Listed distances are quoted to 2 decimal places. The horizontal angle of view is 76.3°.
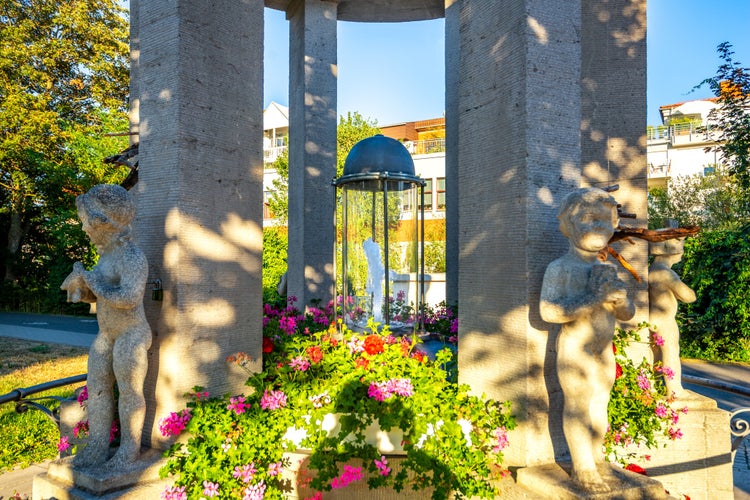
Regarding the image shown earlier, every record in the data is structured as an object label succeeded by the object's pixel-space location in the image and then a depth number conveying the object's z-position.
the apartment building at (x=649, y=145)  22.38
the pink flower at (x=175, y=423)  3.00
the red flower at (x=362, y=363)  3.43
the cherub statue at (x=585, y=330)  2.57
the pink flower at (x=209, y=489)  2.71
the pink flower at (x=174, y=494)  2.73
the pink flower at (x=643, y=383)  3.42
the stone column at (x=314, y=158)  7.79
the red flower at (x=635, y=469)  3.06
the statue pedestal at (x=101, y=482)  2.77
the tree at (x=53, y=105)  19.06
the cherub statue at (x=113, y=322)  2.85
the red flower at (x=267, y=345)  3.96
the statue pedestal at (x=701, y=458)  3.71
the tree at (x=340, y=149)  21.62
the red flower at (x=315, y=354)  3.53
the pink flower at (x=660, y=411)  3.37
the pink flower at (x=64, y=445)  3.41
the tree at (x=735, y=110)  9.83
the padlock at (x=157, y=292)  3.24
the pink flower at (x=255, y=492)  2.79
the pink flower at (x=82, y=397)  3.65
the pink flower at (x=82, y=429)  3.44
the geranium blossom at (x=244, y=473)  2.81
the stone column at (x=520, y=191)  2.96
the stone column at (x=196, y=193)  3.22
